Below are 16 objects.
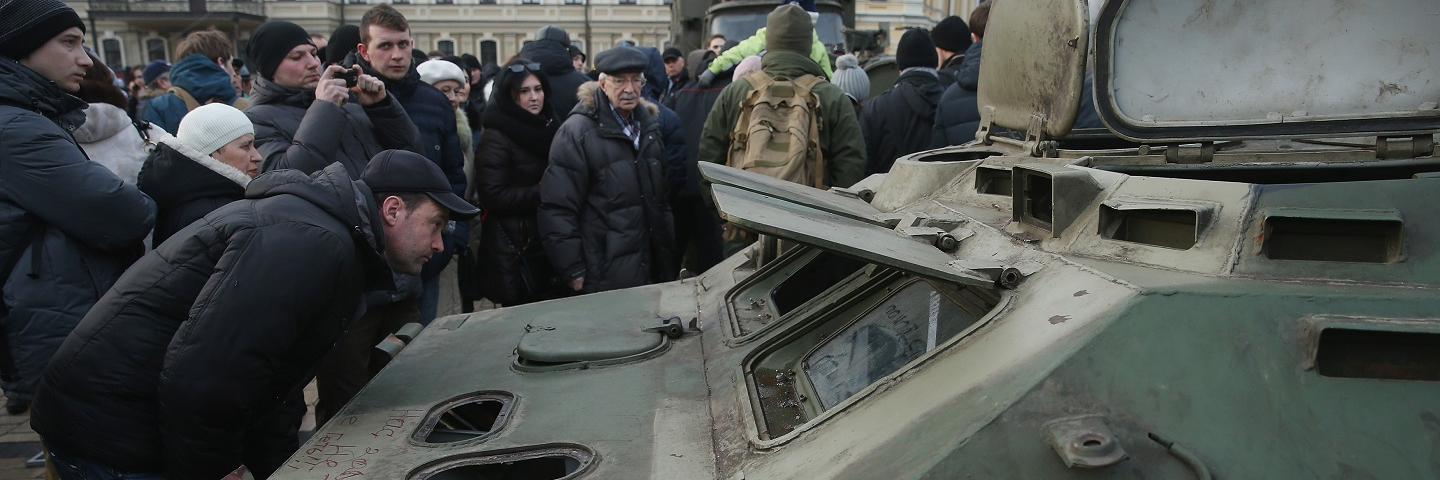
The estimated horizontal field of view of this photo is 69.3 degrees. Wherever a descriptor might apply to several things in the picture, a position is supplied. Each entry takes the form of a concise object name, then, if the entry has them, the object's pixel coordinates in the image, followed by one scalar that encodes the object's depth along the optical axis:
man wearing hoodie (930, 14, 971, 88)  7.01
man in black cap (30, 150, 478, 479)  2.48
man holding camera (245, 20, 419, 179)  4.00
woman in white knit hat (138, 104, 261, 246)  3.46
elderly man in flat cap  5.00
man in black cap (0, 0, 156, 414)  3.16
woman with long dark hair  5.45
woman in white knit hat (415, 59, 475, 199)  6.23
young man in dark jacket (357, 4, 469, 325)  4.82
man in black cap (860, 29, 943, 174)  6.18
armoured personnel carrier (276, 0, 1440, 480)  1.72
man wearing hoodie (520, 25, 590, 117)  6.77
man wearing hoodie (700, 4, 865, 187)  5.36
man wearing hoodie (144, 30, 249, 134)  6.36
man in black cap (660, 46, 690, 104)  11.04
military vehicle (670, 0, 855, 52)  12.35
